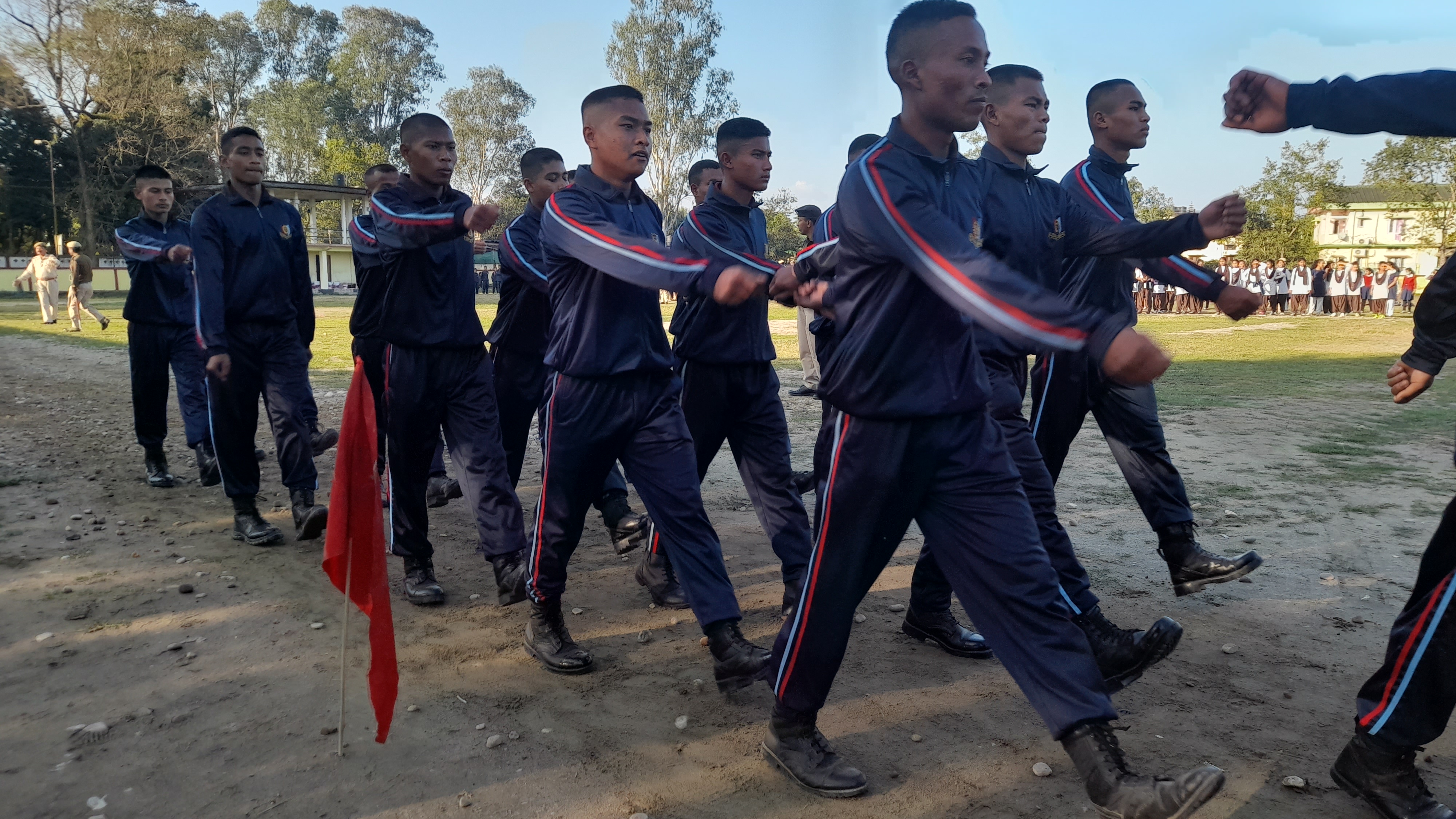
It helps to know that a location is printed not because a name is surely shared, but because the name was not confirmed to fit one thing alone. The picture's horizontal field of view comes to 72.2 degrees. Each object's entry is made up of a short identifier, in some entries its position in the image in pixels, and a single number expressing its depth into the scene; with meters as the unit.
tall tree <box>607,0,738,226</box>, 48.34
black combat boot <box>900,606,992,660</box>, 4.25
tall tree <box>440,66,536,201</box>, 61.19
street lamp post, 42.09
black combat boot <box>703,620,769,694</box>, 3.78
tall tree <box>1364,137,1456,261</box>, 35.62
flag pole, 3.34
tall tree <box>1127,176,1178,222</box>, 44.62
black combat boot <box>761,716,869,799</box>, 3.12
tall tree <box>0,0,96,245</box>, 40.31
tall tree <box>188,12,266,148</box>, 59.16
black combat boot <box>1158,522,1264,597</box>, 4.61
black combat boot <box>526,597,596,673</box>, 4.11
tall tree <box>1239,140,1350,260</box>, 39.81
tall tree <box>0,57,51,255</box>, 46.97
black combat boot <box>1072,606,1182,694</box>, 3.67
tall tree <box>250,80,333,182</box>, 60.81
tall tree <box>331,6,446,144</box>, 61.91
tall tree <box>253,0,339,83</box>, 61.91
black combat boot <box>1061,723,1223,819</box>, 2.62
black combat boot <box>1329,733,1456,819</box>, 2.84
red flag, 3.21
